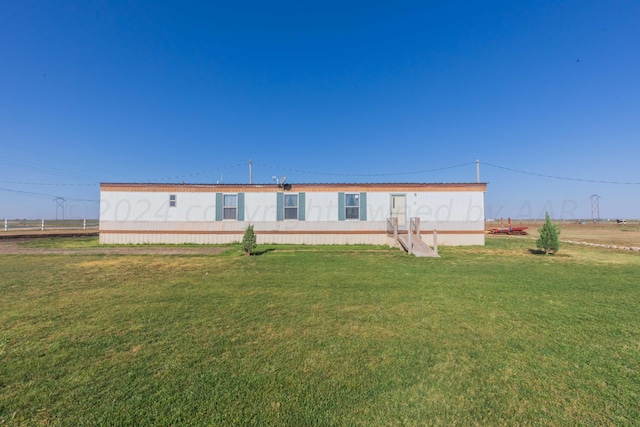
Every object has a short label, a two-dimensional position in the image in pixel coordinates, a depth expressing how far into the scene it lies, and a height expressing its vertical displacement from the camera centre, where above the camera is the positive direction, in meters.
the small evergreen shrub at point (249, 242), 10.59 -0.73
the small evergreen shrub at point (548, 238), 10.73 -0.65
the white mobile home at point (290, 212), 14.73 +0.48
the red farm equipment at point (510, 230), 24.86 -0.86
